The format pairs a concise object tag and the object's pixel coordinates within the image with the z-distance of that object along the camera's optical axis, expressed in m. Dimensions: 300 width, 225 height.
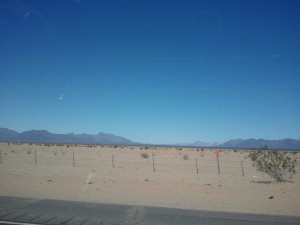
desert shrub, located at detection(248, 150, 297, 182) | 26.48
